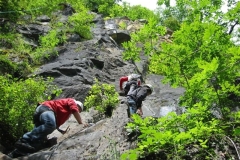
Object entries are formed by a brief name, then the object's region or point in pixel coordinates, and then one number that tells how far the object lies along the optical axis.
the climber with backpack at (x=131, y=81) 8.78
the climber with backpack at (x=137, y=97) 7.87
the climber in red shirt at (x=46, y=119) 6.15
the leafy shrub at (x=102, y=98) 9.50
